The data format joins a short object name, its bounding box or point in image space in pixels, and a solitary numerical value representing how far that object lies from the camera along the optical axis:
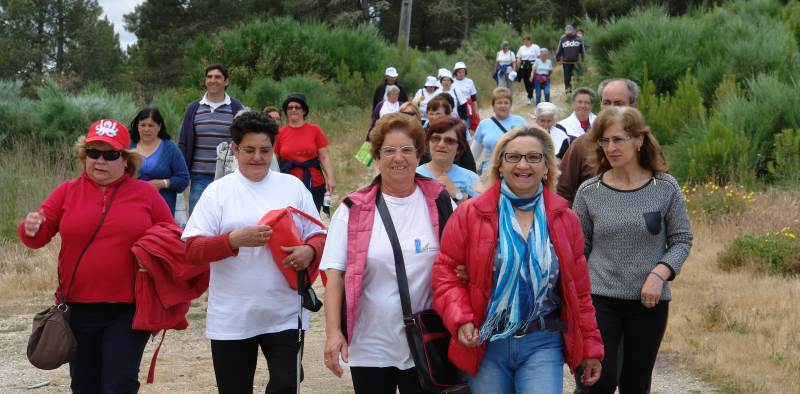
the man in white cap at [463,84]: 17.36
